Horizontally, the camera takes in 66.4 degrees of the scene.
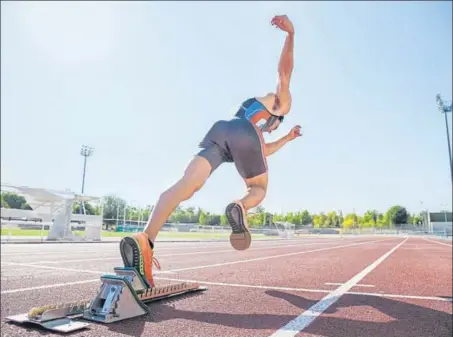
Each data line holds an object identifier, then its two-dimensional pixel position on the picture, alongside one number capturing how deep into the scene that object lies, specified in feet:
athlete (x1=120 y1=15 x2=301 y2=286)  6.48
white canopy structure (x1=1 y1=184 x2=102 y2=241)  65.16
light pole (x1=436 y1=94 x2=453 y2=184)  142.72
